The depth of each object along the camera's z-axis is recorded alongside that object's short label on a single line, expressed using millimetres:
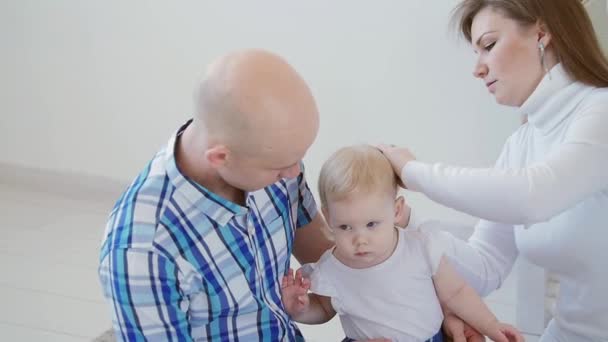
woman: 1055
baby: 1118
